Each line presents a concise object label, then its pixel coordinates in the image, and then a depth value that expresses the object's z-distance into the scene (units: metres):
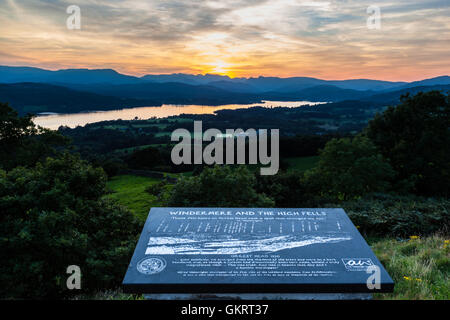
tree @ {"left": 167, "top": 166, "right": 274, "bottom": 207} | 11.98
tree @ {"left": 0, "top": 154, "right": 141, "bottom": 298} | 6.95
